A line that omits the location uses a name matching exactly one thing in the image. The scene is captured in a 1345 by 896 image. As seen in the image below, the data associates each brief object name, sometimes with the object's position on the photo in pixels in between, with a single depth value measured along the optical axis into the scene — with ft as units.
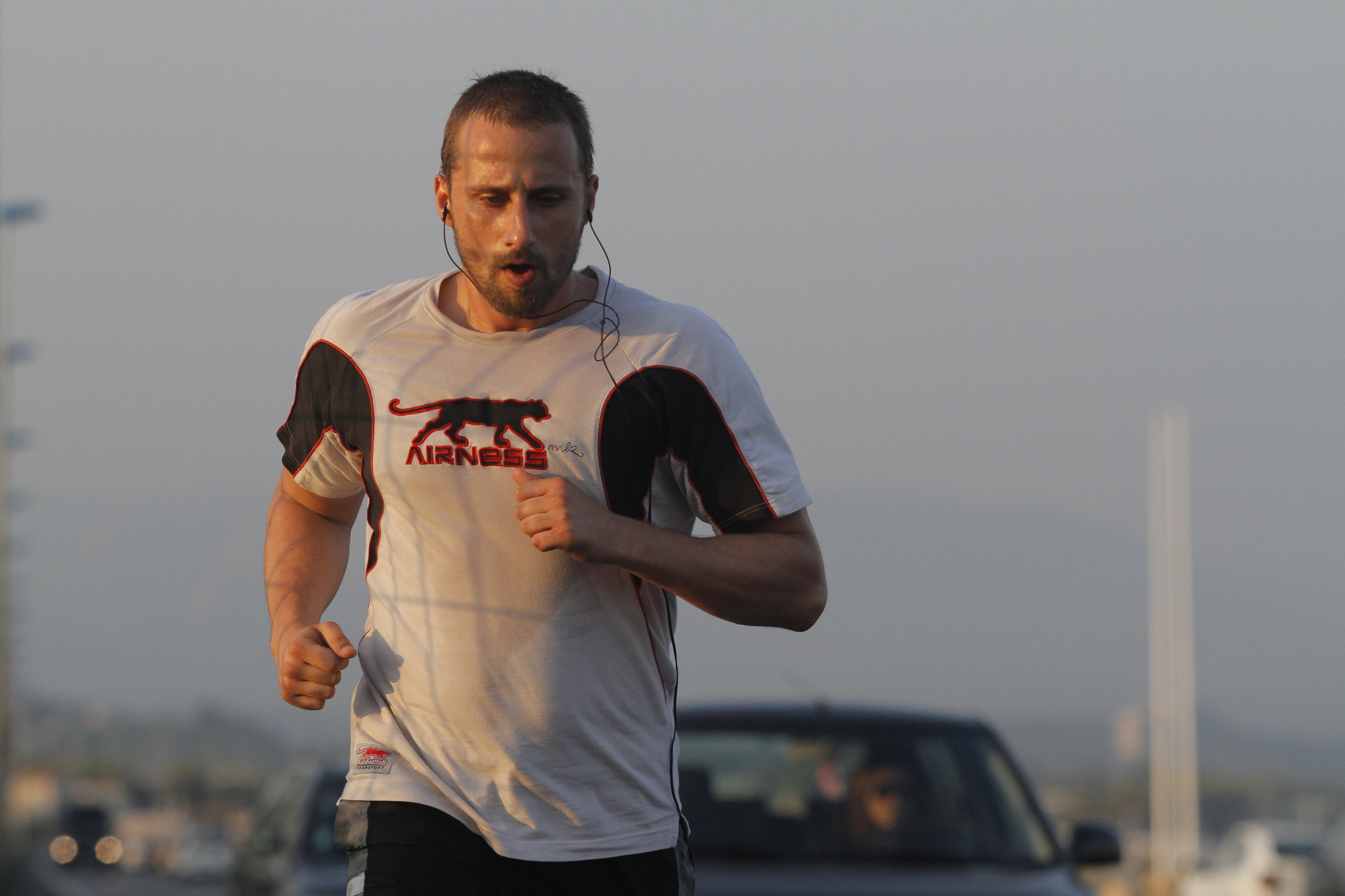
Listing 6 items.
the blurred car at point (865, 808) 41.04
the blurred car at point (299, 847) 46.14
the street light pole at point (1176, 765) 297.94
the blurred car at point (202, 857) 347.56
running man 21.07
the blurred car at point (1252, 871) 144.46
